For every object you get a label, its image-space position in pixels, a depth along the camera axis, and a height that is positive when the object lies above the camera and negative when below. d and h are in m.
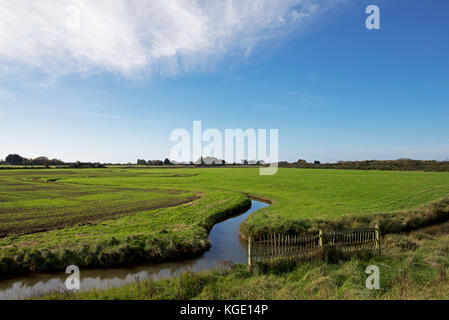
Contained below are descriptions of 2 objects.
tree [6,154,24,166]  180.57 +4.68
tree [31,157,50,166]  183.80 +3.25
